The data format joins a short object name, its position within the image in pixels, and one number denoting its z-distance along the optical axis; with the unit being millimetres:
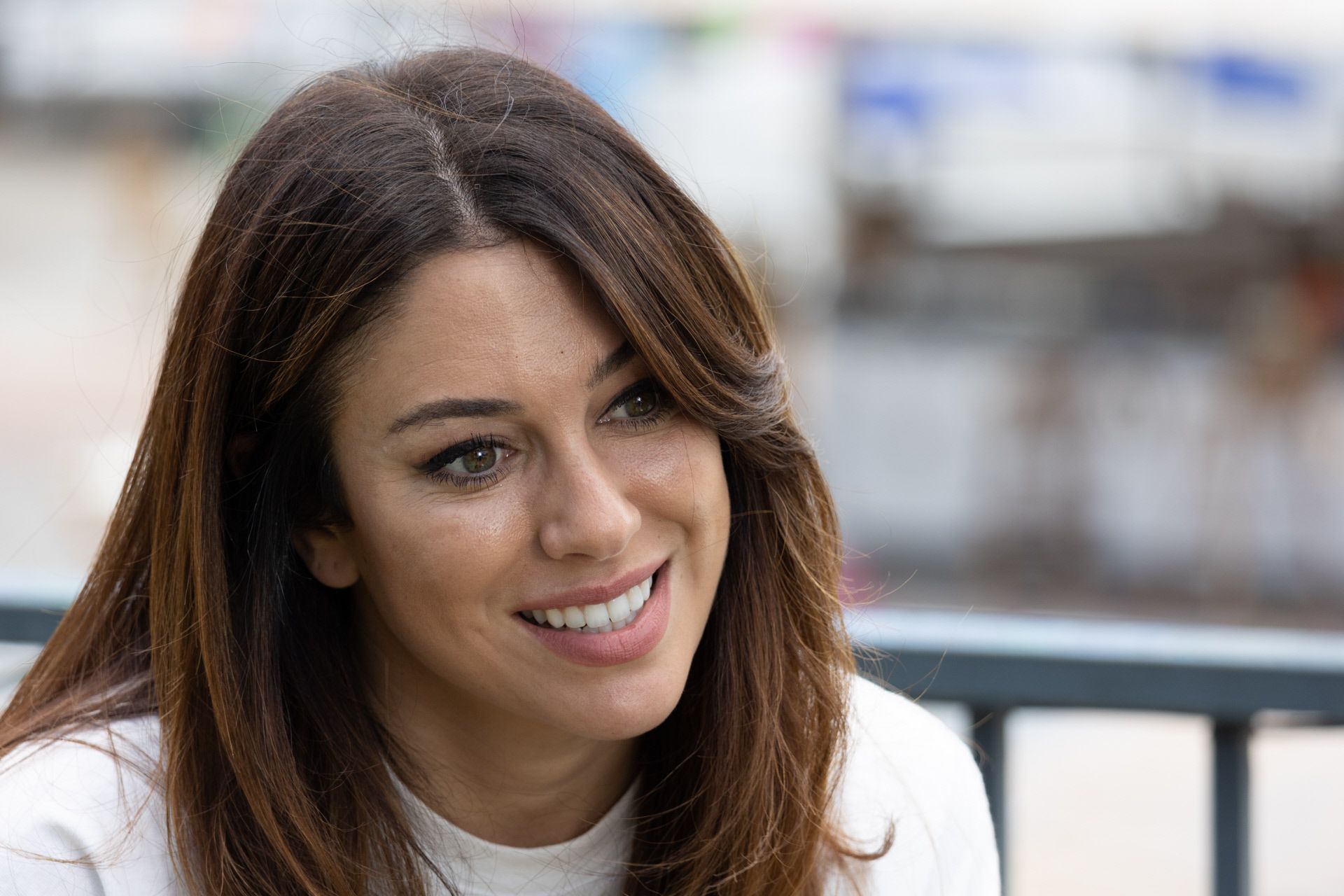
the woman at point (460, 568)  2799
